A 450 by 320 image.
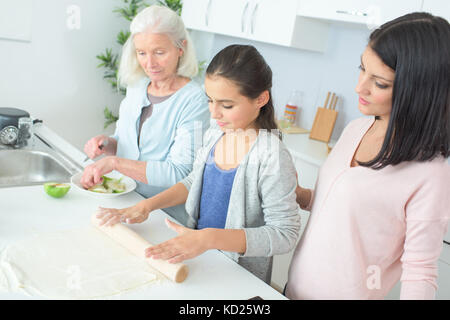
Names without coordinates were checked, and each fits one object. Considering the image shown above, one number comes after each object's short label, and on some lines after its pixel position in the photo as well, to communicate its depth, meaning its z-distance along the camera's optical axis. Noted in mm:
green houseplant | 3318
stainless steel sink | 1781
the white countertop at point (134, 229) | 958
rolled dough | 903
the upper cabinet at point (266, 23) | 2598
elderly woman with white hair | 1513
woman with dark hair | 854
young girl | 1040
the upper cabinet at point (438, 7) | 1901
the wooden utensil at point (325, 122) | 2760
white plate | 1362
